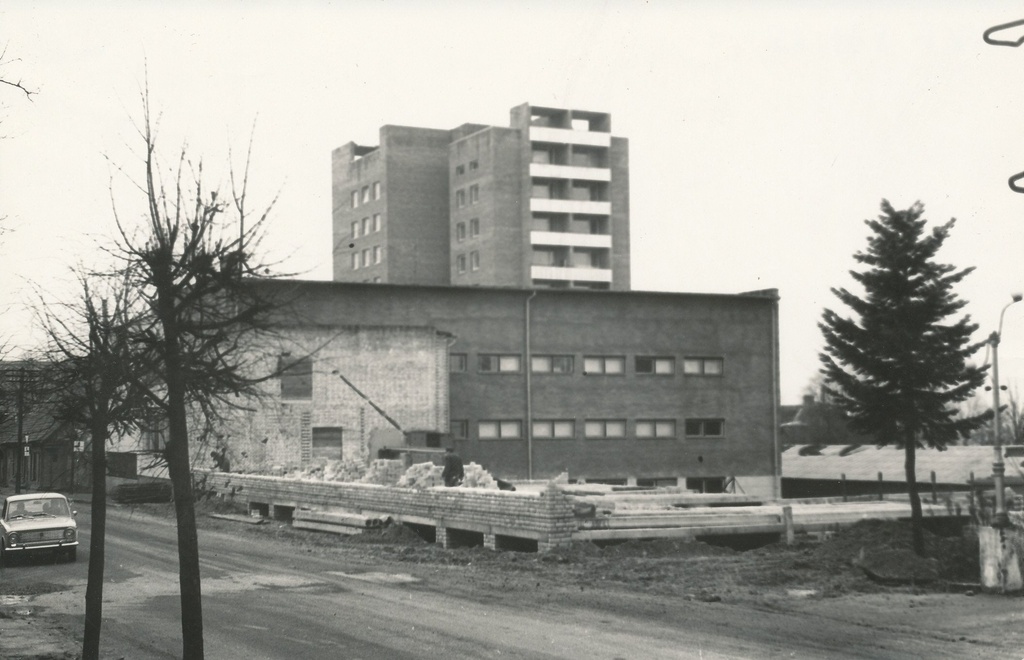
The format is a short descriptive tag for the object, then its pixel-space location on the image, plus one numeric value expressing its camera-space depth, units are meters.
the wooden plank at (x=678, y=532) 23.69
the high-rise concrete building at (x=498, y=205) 87.81
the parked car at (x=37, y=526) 23.52
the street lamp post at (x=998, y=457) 19.89
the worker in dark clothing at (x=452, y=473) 29.27
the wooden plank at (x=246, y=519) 34.12
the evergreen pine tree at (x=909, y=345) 23.95
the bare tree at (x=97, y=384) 11.26
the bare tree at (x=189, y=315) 9.91
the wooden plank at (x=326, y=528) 29.33
